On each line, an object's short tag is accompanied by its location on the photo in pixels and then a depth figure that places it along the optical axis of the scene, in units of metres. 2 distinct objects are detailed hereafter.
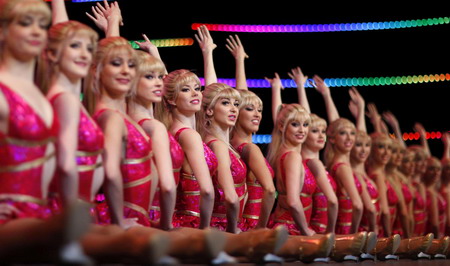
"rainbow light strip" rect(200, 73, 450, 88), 16.41
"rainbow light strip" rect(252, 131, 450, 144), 18.29
